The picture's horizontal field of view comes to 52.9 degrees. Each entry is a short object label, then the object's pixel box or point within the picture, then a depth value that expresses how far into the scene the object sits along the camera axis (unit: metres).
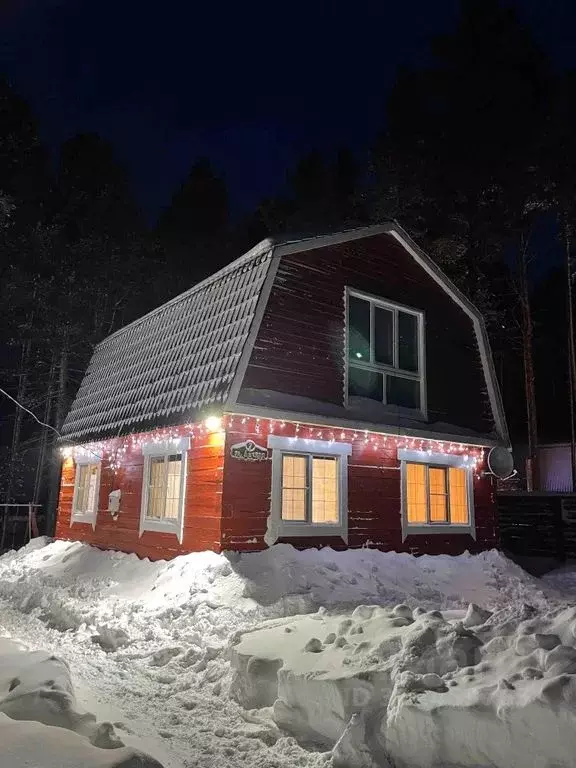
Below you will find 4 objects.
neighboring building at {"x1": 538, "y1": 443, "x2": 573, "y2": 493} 29.06
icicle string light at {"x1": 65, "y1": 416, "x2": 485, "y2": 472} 10.74
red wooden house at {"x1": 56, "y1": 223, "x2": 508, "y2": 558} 10.63
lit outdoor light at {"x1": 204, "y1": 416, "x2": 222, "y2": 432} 10.46
